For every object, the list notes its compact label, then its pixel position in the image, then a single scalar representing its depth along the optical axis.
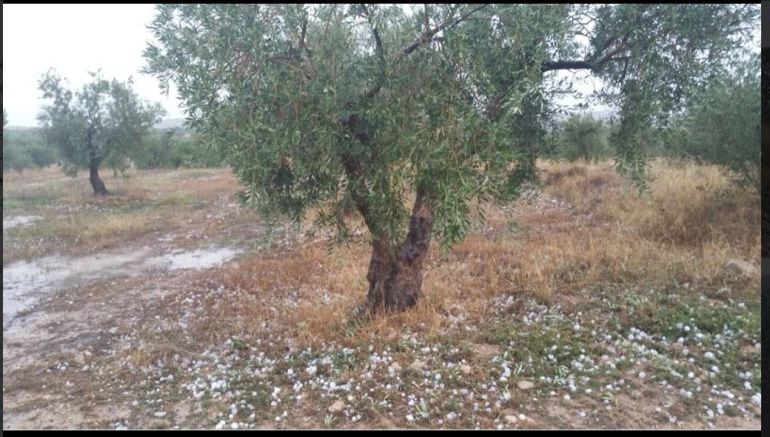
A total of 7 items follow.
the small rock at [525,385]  5.54
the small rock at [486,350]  6.35
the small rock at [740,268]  8.36
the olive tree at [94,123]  22.45
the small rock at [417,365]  5.96
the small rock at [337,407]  5.27
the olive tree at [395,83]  4.77
